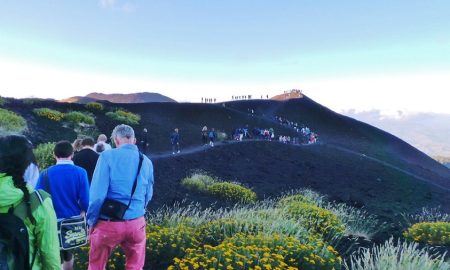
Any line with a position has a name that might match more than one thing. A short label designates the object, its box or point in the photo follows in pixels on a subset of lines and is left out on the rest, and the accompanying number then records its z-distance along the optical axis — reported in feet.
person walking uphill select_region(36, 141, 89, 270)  15.56
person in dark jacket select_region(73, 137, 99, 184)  19.36
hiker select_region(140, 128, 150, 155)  65.10
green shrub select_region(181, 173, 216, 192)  45.50
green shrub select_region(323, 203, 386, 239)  30.78
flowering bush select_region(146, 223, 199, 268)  19.39
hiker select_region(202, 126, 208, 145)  84.43
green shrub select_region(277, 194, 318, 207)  38.01
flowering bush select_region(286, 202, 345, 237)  27.86
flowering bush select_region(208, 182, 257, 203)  43.21
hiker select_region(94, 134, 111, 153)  22.66
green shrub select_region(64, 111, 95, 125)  75.85
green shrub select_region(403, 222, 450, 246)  27.94
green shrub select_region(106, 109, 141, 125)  88.38
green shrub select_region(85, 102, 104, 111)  92.66
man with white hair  13.64
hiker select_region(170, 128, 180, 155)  70.86
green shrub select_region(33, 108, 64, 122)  72.84
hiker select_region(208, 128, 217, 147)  82.48
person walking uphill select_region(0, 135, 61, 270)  7.74
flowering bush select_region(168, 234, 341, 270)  16.30
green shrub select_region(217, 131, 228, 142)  100.07
